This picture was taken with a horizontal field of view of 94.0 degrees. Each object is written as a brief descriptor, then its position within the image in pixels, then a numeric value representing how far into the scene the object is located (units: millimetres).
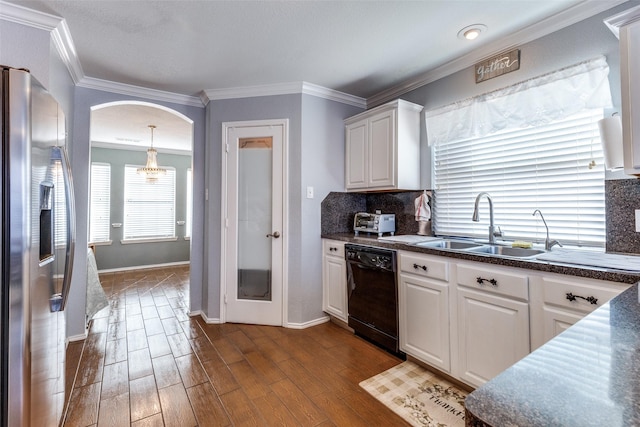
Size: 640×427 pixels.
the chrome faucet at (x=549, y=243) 1914
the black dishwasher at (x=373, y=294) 2311
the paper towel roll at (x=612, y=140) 1600
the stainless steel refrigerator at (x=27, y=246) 1000
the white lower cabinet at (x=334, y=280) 2803
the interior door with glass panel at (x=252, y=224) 3000
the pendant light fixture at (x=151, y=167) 4551
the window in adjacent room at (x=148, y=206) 5672
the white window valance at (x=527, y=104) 1809
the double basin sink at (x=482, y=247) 1967
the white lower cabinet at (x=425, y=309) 1967
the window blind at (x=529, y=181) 1881
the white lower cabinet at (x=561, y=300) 1338
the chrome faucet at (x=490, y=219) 2199
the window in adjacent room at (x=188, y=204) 6203
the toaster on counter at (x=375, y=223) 2859
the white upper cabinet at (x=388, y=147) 2695
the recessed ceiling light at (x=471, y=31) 2051
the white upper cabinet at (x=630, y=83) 1398
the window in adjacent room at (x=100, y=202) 5332
